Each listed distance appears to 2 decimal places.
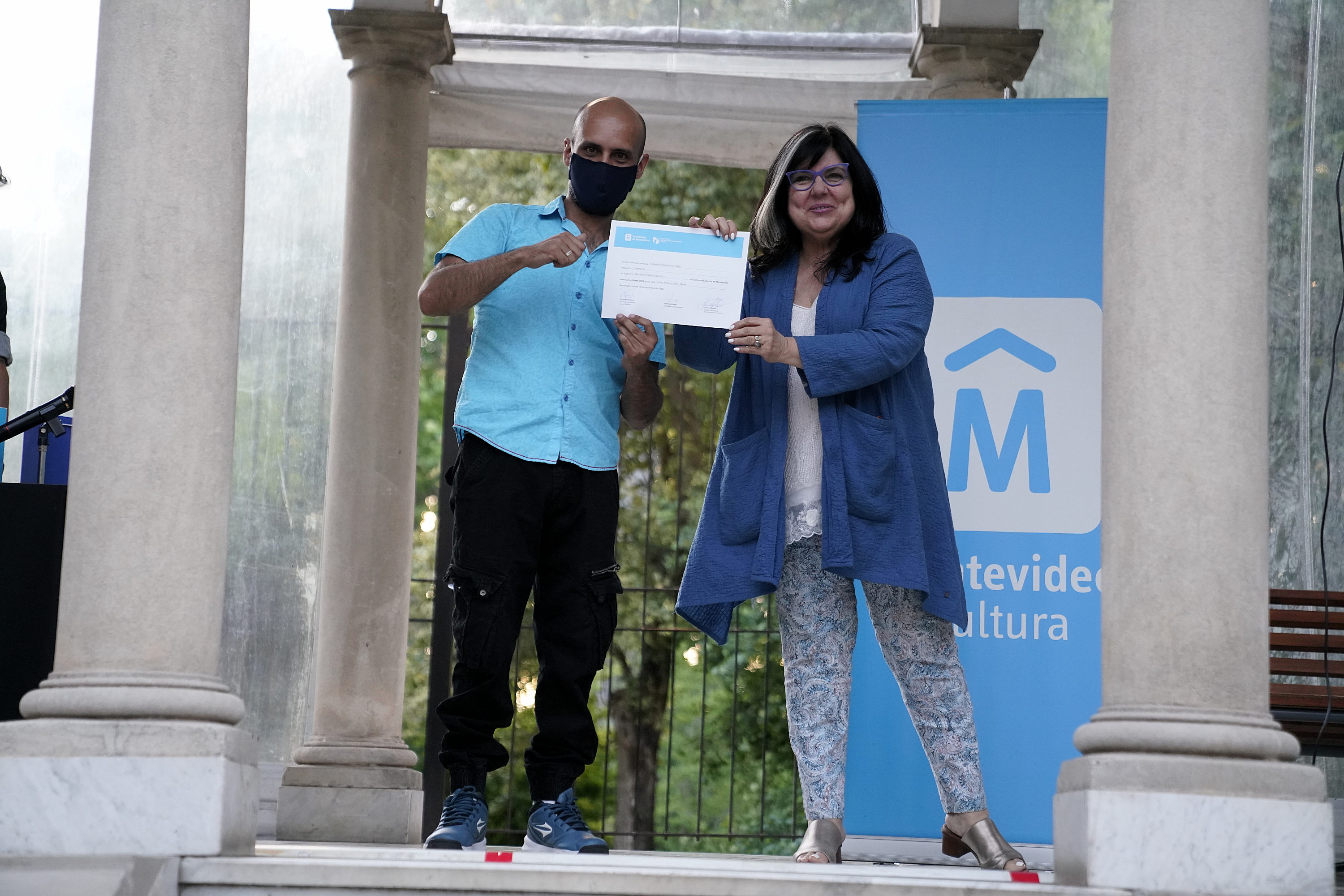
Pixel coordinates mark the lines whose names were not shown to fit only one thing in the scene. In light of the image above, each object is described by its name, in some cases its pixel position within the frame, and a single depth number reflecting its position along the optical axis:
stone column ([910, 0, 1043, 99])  7.65
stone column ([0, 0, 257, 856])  3.92
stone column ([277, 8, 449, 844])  7.11
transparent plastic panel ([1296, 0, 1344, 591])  7.80
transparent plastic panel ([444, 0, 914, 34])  9.27
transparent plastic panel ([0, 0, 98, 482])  8.31
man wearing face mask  4.51
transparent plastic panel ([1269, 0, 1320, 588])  7.87
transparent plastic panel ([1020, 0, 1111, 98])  8.88
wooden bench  6.09
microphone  4.98
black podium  4.68
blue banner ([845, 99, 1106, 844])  5.79
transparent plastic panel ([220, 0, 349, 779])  7.81
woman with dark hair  4.36
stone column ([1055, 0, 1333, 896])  3.88
